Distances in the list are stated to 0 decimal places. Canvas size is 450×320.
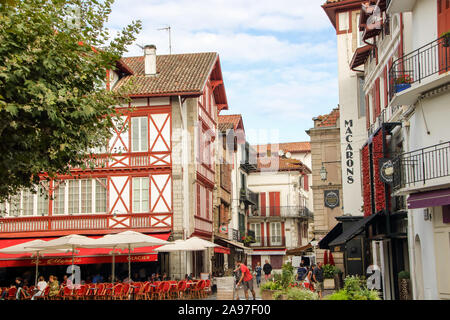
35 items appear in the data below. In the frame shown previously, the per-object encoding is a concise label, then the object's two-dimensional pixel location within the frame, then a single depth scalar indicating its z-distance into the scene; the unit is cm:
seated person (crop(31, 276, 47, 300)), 2113
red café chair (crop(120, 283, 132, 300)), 2202
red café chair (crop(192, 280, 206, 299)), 2617
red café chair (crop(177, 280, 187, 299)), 2452
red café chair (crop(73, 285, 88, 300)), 2188
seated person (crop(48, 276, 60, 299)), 2142
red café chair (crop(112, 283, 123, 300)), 2182
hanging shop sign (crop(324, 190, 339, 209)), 3538
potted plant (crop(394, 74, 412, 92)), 1634
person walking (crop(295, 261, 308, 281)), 2534
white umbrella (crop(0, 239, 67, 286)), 2444
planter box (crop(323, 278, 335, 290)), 3247
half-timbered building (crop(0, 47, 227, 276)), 3033
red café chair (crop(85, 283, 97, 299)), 2224
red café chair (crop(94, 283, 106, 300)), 2181
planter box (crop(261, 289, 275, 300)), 1681
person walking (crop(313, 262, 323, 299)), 2279
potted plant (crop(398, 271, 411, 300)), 1847
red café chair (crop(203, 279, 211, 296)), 2707
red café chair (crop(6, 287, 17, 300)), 2238
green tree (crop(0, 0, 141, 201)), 1216
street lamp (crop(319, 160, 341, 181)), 3394
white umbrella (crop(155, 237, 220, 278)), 2622
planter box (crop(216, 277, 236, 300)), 1964
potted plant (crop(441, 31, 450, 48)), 1448
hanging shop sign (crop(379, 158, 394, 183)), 1773
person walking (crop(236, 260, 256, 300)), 2050
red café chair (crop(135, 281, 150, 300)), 2293
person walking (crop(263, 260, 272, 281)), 3447
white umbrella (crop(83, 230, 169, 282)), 2241
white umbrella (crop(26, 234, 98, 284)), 2262
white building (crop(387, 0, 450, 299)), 1505
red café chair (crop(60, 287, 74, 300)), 2178
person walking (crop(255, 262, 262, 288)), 4116
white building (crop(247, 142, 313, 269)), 6694
